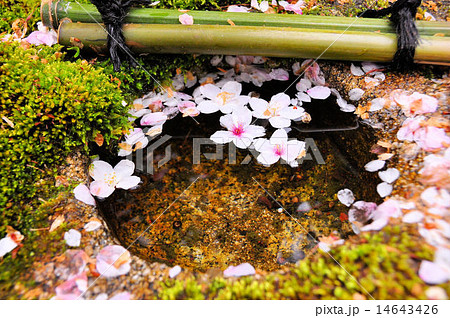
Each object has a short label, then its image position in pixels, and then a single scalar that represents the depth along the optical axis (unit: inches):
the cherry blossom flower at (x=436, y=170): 6.8
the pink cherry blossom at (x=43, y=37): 9.2
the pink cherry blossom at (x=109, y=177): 7.9
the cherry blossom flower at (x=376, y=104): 8.7
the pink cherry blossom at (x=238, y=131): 9.2
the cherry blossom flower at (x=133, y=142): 9.0
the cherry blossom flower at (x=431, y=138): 7.4
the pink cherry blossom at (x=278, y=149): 8.9
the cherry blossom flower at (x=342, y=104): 9.2
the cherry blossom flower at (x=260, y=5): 9.9
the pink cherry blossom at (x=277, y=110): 9.4
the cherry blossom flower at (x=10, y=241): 6.6
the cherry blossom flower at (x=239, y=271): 6.6
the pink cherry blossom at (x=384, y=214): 6.5
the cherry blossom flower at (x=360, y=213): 7.4
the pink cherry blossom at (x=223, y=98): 9.6
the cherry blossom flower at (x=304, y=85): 9.9
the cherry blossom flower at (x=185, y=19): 8.9
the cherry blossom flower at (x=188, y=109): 9.6
